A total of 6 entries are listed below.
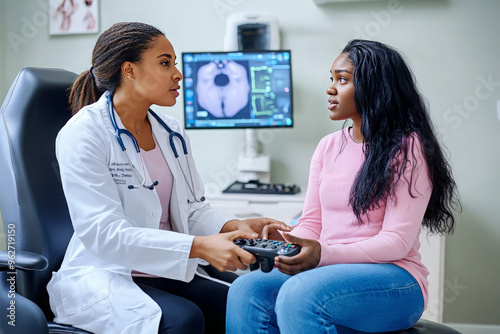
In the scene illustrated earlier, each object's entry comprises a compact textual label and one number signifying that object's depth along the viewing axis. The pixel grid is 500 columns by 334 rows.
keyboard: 2.37
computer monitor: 2.44
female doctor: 1.20
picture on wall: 2.84
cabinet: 2.22
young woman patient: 1.14
